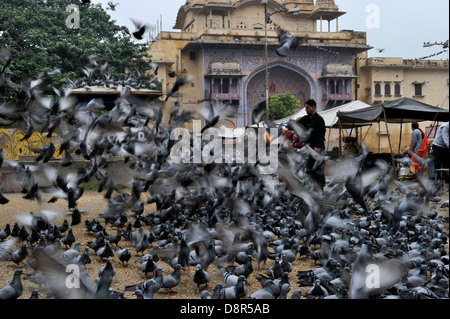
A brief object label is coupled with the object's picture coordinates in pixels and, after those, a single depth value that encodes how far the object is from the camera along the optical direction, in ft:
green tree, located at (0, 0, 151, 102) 59.41
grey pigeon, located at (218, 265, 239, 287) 12.50
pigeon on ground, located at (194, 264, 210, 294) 13.10
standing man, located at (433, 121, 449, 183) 23.40
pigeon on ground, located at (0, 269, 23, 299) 11.77
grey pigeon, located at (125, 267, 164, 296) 12.28
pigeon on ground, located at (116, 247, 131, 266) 15.60
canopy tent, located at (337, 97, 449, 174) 35.06
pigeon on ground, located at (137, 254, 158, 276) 14.24
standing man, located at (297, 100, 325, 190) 21.43
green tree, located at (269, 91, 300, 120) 97.28
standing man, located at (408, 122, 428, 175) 33.04
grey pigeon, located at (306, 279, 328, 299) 12.00
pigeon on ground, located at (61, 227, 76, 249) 17.65
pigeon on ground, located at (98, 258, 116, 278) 12.85
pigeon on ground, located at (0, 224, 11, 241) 18.47
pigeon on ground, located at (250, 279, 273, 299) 11.48
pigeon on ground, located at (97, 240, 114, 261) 16.33
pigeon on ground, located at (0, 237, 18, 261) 15.47
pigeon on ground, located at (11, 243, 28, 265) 15.49
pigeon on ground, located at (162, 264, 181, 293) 13.17
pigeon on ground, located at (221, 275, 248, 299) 11.76
